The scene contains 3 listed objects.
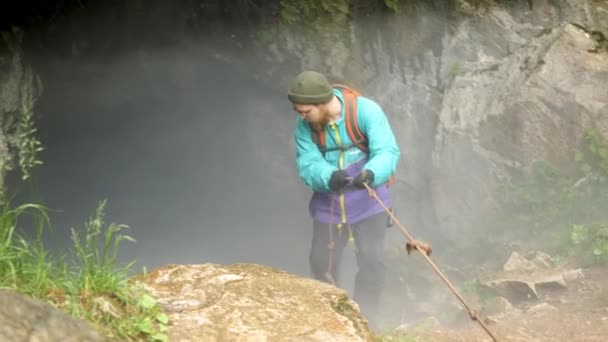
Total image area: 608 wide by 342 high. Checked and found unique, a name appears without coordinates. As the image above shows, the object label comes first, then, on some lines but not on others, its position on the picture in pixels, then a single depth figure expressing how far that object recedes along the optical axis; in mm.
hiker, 4805
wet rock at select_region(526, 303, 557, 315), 6500
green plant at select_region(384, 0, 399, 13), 9125
